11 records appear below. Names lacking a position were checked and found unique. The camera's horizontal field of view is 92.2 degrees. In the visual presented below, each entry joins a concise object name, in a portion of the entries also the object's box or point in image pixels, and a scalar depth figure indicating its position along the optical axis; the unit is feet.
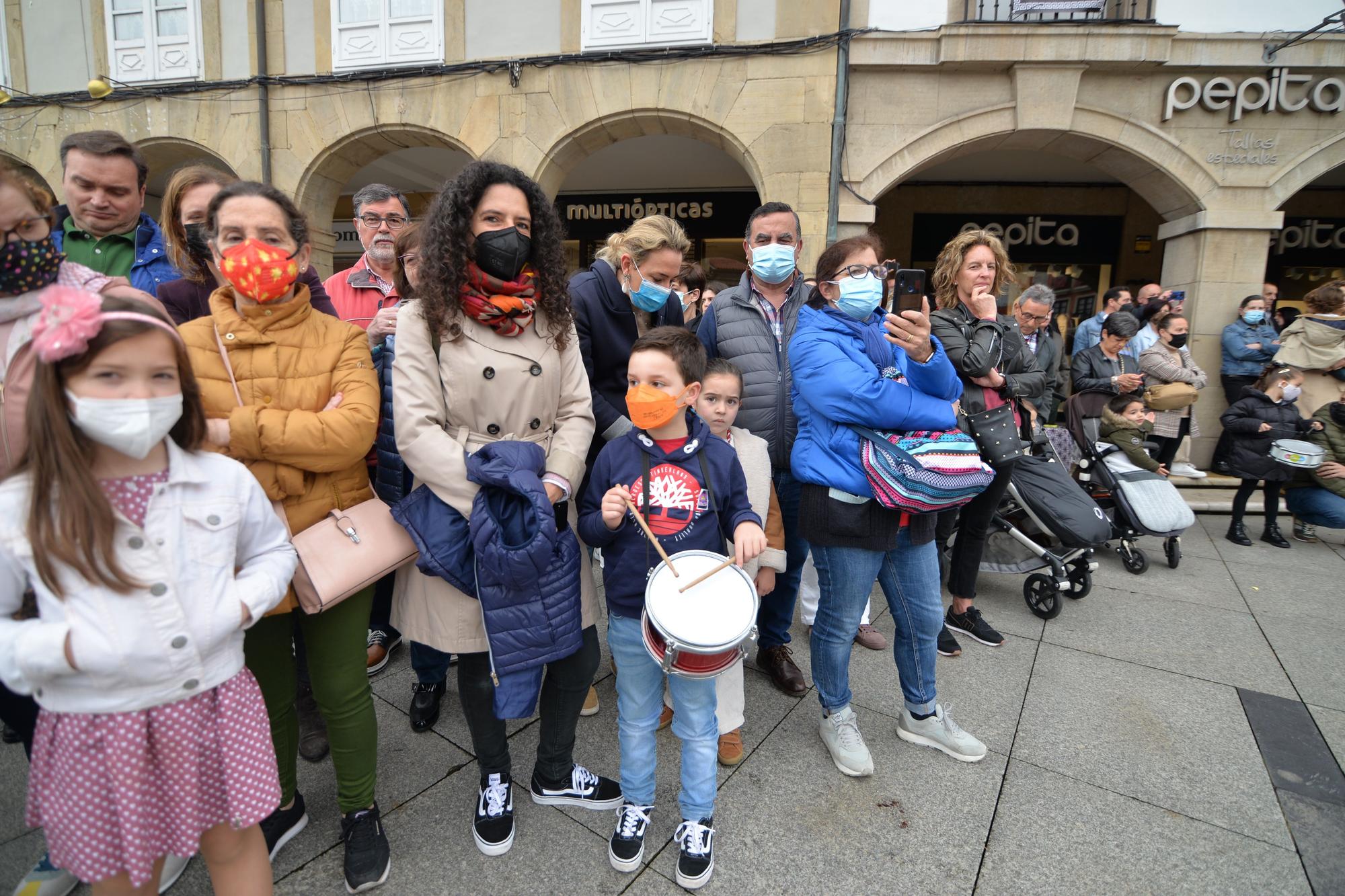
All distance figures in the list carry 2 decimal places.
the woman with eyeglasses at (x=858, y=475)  8.05
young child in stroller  17.94
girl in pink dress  4.58
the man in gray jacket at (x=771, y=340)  10.09
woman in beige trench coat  6.91
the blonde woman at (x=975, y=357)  10.68
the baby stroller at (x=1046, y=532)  13.66
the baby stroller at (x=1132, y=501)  15.84
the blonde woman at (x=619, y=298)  9.57
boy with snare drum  7.14
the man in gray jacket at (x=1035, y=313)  16.67
